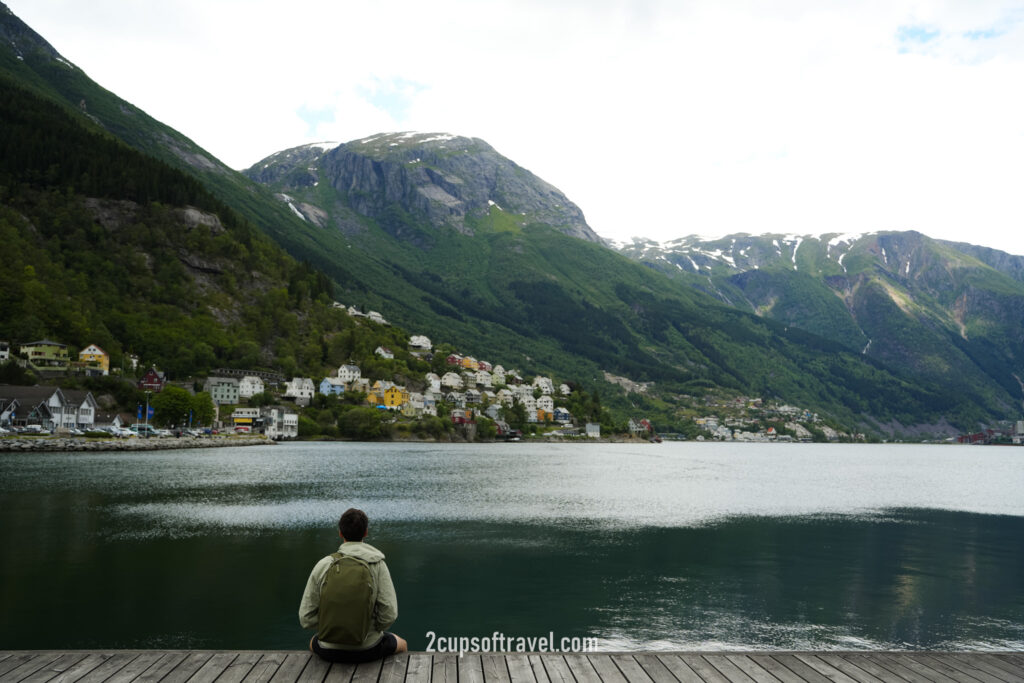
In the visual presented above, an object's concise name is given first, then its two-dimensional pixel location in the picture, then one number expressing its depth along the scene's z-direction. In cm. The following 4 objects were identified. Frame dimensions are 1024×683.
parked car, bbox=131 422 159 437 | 11775
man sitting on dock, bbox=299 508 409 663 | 961
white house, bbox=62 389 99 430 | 11112
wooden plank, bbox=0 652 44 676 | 1007
